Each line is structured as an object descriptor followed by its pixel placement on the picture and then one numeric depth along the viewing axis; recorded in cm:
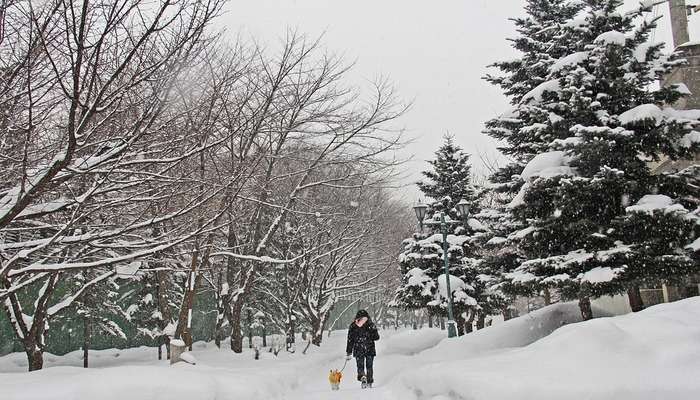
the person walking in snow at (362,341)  1137
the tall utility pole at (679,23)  1947
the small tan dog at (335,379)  1094
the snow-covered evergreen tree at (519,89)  1524
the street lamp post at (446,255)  1642
